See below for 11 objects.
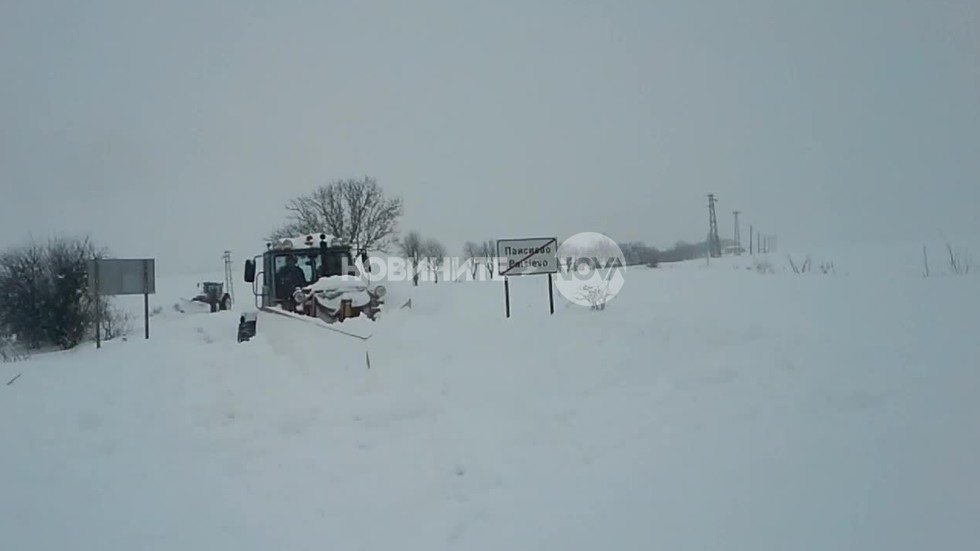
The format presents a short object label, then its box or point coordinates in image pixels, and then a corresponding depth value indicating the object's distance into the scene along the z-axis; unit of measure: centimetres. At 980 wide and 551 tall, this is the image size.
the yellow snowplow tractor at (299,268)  1441
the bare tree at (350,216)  4325
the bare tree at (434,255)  5527
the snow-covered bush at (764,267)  2305
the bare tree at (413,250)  5088
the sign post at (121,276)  1548
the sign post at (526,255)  1441
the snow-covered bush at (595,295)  1493
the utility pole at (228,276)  5721
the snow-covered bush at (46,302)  2089
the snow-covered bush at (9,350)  1699
